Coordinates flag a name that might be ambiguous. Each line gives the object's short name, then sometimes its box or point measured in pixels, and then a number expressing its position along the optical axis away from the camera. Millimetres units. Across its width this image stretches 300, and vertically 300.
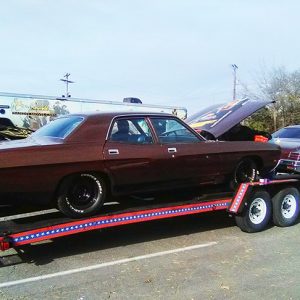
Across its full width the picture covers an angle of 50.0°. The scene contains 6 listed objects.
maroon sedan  3781
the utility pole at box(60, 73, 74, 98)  33195
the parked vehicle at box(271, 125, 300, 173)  6356
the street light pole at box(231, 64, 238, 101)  30599
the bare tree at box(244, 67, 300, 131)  20973
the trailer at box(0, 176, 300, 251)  3757
